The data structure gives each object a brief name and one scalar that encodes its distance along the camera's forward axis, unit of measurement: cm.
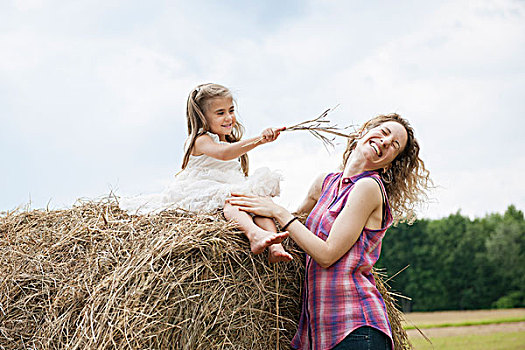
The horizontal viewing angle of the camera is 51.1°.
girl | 256
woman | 245
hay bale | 228
